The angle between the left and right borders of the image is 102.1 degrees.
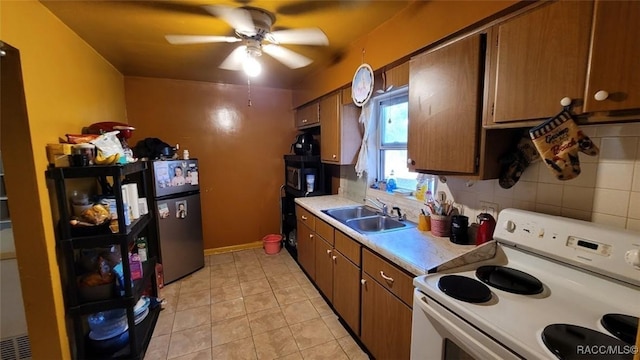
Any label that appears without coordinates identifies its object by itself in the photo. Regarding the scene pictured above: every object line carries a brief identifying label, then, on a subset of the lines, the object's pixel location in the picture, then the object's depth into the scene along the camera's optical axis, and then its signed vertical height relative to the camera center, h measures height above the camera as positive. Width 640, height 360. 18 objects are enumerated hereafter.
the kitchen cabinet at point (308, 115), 3.10 +0.48
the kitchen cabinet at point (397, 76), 1.75 +0.53
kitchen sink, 2.15 -0.61
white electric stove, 0.78 -0.56
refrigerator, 2.67 -0.66
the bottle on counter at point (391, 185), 2.36 -0.31
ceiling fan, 1.51 +0.80
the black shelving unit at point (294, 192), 3.18 -0.50
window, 2.26 +0.13
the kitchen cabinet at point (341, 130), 2.57 +0.22
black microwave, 3.17 -0.30
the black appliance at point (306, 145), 3.26 +0.09
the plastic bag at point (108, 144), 1.65 +0.08
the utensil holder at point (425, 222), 1.76 -0.49
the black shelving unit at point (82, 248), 1.51 -0.60
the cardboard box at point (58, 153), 1.48 +0.02
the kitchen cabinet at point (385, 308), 1.37 -0.91
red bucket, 3.55 -1.25
